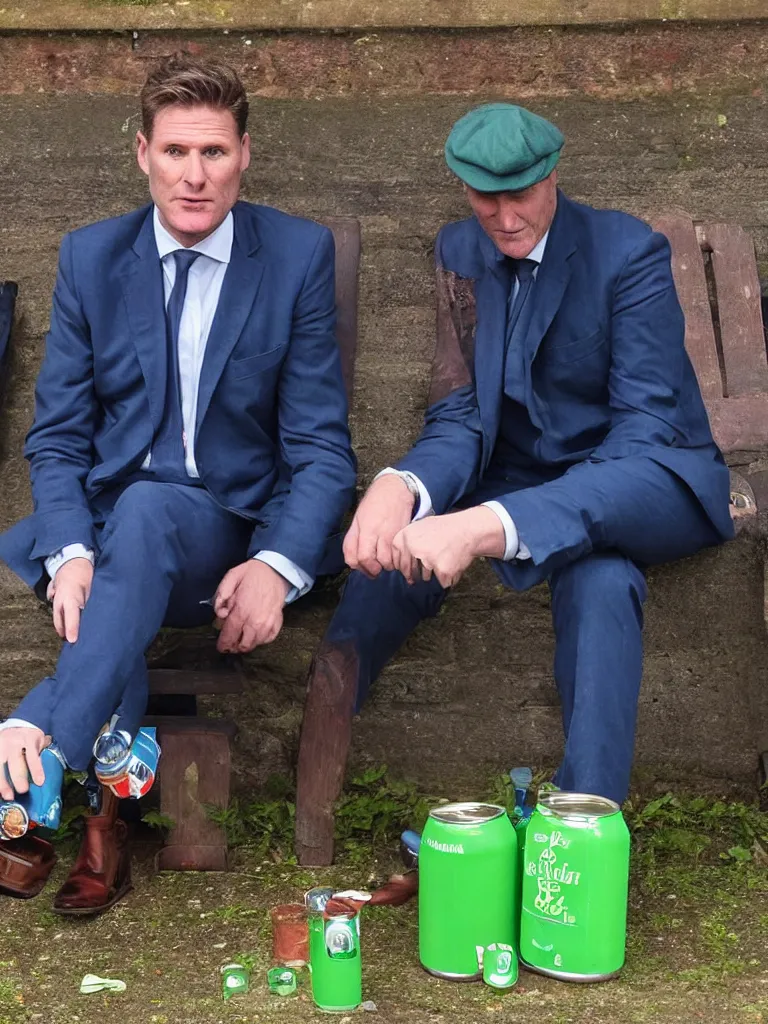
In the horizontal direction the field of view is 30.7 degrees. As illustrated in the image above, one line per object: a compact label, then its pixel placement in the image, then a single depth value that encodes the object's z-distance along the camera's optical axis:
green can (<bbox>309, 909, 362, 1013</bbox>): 2.69
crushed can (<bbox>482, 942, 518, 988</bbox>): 2.78
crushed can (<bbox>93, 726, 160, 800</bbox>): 3.14
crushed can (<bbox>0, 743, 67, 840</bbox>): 2.94
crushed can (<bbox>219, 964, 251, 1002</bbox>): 2.82
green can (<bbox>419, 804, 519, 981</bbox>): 2.75
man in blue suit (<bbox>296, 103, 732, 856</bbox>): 3.04
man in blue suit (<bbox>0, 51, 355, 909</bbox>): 3.35
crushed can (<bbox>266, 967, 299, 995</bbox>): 2.81
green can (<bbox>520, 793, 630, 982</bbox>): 2.71
